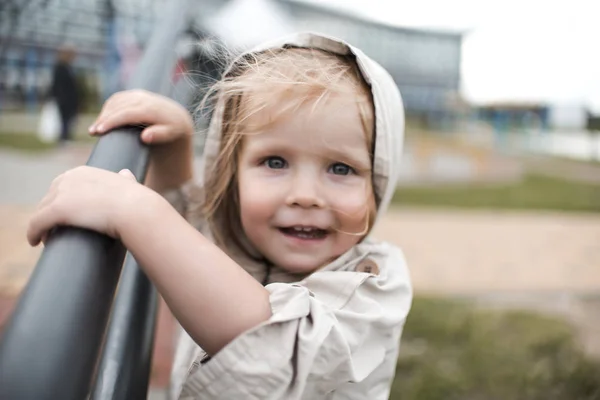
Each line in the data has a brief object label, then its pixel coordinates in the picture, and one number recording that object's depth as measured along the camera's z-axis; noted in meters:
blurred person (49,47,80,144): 10.35
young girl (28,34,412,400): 0.70
